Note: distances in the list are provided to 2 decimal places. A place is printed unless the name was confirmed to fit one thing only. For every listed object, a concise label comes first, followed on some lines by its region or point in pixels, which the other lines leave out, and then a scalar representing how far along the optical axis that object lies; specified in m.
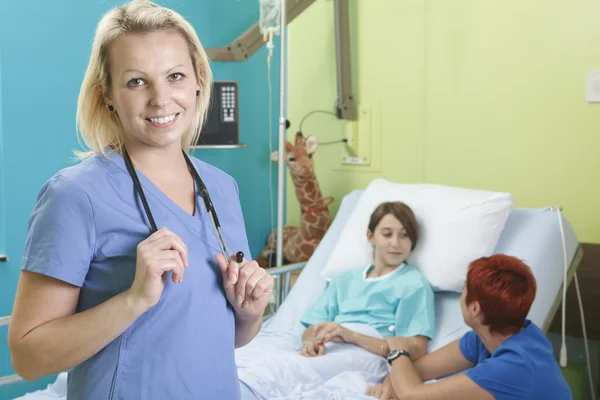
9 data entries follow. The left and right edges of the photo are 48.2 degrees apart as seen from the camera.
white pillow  2.31
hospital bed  1.86
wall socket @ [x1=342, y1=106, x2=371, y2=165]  3.38
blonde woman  0.88
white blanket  1.84
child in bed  2.17
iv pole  2.75
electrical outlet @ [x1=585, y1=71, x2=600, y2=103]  2.61
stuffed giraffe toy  3.32
